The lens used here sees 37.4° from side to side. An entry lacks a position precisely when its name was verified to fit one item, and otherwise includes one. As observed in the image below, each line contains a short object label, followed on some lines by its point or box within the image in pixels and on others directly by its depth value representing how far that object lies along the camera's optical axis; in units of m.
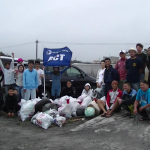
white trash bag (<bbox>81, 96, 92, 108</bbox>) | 7.32
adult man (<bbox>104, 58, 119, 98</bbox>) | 7.36
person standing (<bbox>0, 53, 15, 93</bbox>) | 8.27
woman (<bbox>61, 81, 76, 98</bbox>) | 8.69
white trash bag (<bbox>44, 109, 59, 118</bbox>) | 6.52
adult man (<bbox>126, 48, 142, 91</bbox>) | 7.10
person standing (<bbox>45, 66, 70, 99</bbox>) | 8.77
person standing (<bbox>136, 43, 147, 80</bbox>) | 7.34
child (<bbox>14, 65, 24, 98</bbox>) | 8.22
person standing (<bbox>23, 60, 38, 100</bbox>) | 7.86
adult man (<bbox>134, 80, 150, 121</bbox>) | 5.95
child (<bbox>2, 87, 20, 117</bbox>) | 7.27
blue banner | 8.66
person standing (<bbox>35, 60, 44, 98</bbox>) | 8.75
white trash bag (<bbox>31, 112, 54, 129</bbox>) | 6.03
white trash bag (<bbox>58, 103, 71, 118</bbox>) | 6.92
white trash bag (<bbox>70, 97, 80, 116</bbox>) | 7.26
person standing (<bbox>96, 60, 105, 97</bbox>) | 8.15
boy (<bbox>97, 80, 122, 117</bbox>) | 6.84
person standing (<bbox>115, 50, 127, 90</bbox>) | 7.65
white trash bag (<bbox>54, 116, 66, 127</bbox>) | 6.19
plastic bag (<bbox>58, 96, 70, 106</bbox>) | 7.21
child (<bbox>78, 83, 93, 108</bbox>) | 7.43
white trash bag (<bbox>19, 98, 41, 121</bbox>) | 6.99
